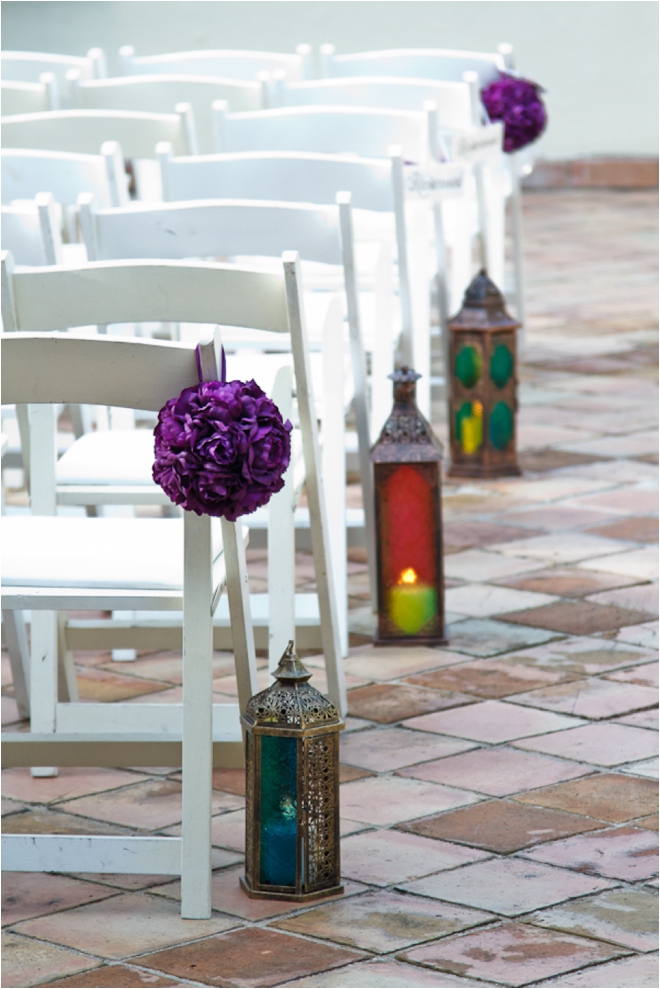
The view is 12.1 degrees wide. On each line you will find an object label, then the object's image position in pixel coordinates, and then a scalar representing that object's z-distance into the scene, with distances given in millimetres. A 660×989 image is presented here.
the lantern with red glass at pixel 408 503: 5945
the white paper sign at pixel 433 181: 7306
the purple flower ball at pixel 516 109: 9832
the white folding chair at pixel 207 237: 5295
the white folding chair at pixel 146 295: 4430
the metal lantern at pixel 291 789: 4055
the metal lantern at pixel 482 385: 7967
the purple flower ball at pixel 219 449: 3673
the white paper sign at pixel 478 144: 8367
